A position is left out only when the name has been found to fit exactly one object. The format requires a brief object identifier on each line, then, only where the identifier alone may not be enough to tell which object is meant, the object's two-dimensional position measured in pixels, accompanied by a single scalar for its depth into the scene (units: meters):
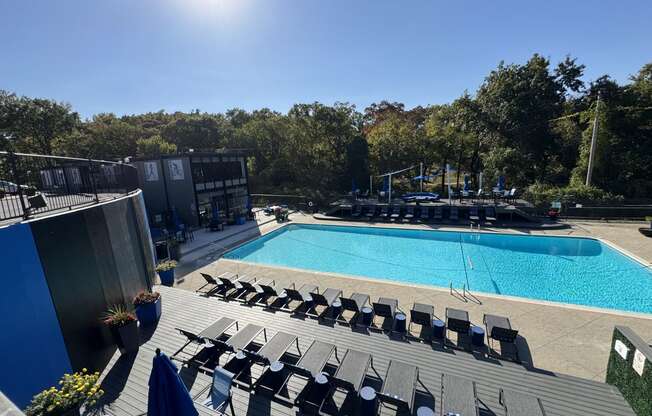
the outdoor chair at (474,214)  17.91
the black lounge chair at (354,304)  7.15
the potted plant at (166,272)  9.82
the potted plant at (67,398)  3.13
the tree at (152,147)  36.12
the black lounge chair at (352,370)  4.44
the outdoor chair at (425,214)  19.47
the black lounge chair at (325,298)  7.51
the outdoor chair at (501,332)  5.85
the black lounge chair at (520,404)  3.89
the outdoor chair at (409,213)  19.69
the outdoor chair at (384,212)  20.39
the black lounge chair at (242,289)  8.63
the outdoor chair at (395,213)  19.81
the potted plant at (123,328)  5.60
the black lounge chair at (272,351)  4.99
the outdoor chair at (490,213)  18.03
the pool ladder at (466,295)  8.58
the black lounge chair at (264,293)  8.17
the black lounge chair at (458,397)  3.96
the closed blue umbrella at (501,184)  19.77
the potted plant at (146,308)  6.79
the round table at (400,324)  6.48
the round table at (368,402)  4.06
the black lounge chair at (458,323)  6.27
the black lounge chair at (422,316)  6.57
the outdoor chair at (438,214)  18.99
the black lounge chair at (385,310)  6.94
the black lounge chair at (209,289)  9.16
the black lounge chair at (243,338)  5.44
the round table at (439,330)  6.20
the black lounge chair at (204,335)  5.66
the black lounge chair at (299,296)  7.79
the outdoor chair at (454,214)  18.67
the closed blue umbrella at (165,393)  3.06
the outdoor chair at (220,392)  4.17
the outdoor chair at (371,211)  20.89
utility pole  18.99
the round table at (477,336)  5.97
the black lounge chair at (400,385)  4.11
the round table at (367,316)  6.84
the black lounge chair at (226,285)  8.89
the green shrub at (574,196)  17.42
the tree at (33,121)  28.95
